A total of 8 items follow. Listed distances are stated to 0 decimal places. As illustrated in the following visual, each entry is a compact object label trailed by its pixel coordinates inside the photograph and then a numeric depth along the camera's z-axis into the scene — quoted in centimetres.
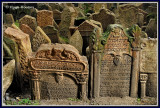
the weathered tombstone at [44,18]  1023
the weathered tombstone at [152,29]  976
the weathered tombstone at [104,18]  1089
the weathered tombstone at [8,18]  1374
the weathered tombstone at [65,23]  1037
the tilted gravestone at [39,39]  703
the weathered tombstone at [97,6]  1694
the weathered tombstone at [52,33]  883
